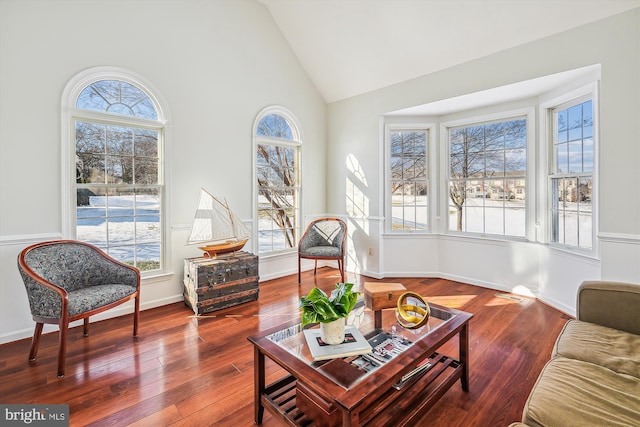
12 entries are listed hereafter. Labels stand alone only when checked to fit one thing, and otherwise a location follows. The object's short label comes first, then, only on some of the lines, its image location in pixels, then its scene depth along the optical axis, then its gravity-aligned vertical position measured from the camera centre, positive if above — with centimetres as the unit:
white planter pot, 159 -62
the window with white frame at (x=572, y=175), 307 +37
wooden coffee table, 131 -74
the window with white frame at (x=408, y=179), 457 +47
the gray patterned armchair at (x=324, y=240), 426 -44
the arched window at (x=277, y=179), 439 +48
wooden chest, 320 -75
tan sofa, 117 -75
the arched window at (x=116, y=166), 292 +48
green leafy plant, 154 -48
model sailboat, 333 -18
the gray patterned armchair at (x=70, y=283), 221 -58
